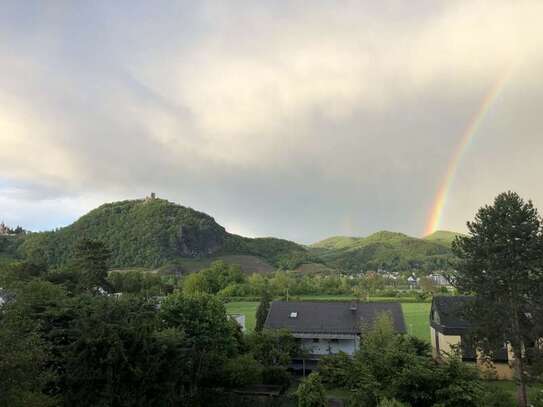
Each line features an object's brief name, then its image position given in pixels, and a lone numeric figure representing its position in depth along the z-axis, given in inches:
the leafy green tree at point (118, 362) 593.0
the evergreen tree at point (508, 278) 698.8
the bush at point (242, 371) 789.7
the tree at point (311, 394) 683.7
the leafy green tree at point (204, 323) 811.0
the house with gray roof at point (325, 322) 1183.6
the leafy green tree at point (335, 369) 906.1
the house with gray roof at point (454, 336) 766.5
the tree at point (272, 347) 985.5
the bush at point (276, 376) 907.4
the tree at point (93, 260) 2176.4
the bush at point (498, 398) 648.3
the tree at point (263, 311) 1460.5
